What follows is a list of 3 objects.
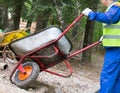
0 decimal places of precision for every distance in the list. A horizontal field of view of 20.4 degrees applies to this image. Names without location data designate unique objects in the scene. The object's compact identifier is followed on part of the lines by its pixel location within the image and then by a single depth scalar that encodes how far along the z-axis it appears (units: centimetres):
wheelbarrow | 616
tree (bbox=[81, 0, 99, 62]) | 1257
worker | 494
